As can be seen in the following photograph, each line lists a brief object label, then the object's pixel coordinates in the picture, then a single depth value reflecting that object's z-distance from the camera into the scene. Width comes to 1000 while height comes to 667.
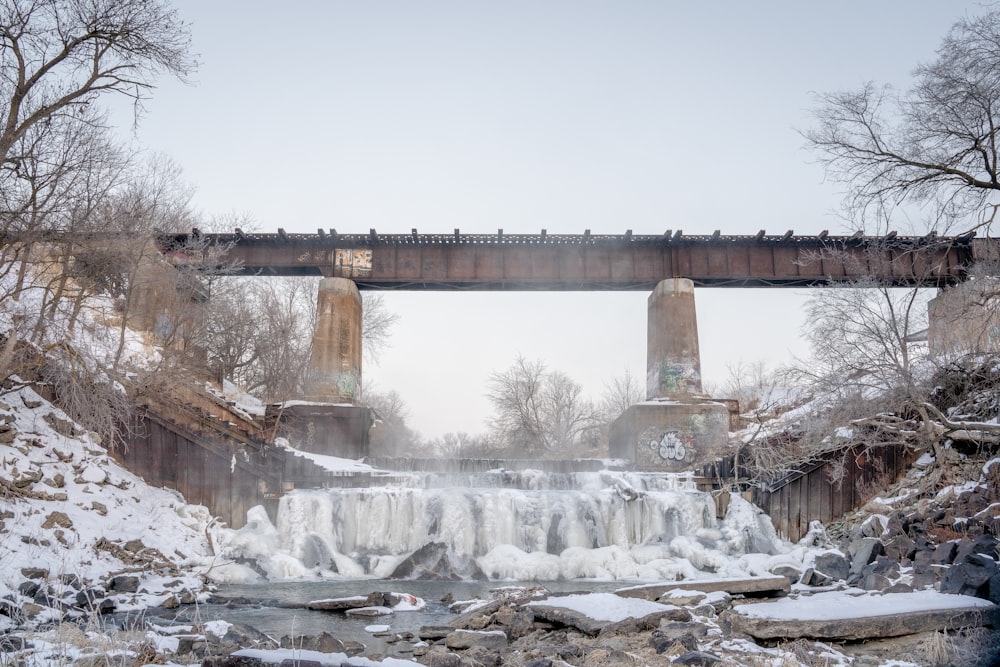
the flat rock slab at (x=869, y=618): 8.95
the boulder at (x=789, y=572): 15.57
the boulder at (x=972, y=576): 9.73
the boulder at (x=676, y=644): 8.90
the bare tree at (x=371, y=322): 57.97
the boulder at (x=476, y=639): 9.83
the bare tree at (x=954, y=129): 14.95
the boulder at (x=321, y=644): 9.16
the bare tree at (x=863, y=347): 19.36
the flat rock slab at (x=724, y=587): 12.48
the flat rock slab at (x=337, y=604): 13.50
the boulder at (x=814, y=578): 14.74
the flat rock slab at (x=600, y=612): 10.24
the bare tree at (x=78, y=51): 14.97
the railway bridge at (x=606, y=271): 28.53
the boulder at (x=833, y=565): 15.44
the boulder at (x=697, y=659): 8.12
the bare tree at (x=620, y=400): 72.00
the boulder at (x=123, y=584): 13.95
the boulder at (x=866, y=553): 14.90
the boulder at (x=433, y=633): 10.86
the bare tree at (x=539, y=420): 59.88
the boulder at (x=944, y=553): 12.72
